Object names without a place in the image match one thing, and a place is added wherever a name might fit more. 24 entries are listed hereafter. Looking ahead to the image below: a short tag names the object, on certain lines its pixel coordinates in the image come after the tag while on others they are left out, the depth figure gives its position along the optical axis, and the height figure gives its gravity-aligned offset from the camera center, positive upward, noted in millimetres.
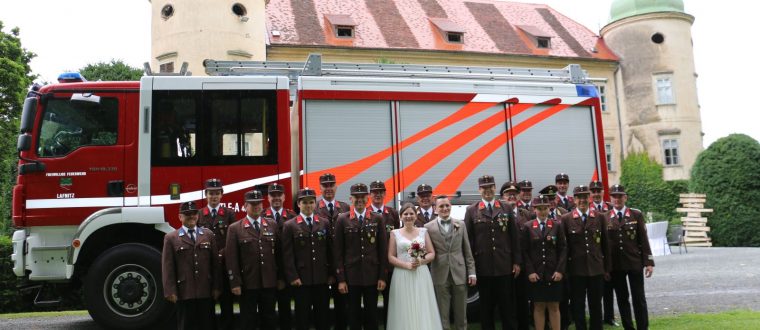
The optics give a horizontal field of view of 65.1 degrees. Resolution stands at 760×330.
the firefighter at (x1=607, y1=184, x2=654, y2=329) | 6871 -684
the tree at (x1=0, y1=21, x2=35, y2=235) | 19391 +3748
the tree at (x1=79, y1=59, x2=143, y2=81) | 25406 +6313
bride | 5879 -760
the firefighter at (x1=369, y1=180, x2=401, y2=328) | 6547 -59
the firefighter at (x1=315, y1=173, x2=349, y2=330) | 6535 -18
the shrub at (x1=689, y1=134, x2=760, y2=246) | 23891 +196
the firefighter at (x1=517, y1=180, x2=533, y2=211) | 7555 +86
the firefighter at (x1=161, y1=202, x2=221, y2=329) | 5840 -554
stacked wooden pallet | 25031 -1202
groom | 6285 -652
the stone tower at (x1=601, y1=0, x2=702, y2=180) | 32406 +6099
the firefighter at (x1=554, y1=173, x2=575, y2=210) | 7859 +80
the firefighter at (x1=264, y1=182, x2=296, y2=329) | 6340 -105
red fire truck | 6863 +759
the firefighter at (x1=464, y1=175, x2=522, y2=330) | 6570 -588
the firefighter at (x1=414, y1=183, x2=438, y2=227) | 6934 -18
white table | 20266 -1492
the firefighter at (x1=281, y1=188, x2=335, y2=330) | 6184 -510
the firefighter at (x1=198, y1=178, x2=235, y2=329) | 6453 -94
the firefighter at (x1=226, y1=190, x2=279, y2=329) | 6043 -519
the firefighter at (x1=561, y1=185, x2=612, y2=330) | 6590 -673
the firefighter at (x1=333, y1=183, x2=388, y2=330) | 6203 -559
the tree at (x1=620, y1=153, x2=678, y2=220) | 29469 +346
